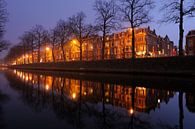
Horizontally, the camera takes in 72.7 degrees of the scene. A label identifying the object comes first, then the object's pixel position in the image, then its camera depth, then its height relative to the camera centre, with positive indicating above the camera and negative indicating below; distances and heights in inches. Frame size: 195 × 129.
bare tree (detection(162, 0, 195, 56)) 616.8 +218.7
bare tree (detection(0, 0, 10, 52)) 1076.2 +144.0
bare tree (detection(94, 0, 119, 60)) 993.2 +331.0
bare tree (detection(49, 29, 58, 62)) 1467.3 +275.9
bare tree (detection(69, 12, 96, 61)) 1170.2 +294.5
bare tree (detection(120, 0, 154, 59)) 826.4 +293.8
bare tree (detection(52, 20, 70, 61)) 1334.6 +301.9
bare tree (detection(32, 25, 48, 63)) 1758.2 +340.1
